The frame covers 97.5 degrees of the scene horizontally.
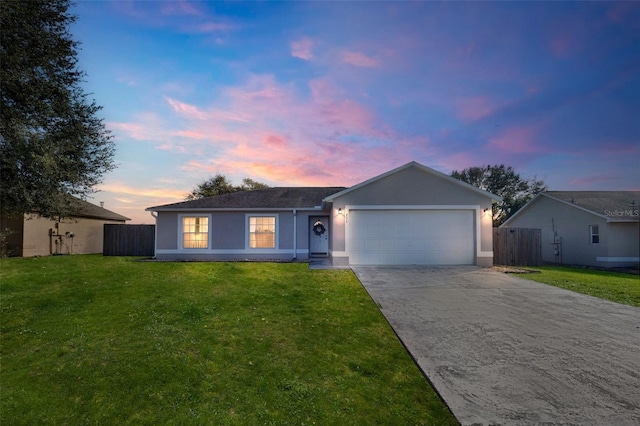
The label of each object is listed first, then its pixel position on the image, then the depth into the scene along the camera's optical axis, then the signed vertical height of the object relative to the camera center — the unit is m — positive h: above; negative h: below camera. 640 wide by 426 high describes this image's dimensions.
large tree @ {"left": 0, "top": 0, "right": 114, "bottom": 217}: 8.96 +4.09
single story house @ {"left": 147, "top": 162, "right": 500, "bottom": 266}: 11.60 +0.17
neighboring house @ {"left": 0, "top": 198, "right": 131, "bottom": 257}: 14.45 -0.48
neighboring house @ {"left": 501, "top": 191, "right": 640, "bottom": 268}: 13.55 -0.07
